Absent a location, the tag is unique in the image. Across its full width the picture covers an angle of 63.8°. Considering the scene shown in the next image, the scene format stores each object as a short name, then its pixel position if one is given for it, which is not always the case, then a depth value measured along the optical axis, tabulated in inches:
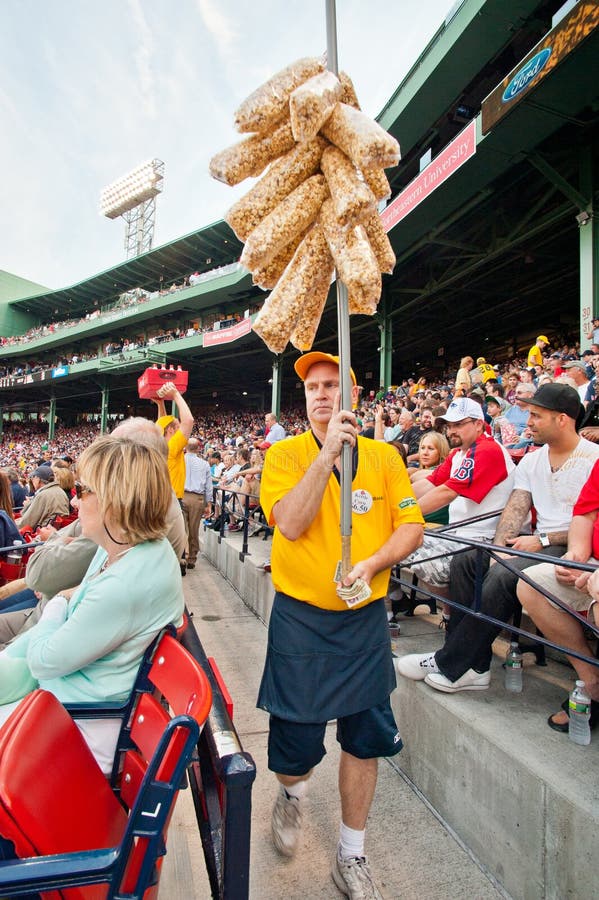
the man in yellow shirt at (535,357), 428.8
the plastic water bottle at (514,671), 93.6
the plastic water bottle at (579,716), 75.3
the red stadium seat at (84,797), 34.8
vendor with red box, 161.2
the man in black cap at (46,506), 194.5
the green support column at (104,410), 1368.1
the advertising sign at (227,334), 924.0
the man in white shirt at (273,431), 395.2
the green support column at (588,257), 380.5
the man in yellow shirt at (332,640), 69.1
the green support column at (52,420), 1555.4
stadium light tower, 2038.6
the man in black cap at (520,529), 92.7
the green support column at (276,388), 889.5
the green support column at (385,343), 702.5
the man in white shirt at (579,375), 262.1
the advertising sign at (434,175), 413.4
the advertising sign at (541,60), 285.7
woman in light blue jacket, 55.2
